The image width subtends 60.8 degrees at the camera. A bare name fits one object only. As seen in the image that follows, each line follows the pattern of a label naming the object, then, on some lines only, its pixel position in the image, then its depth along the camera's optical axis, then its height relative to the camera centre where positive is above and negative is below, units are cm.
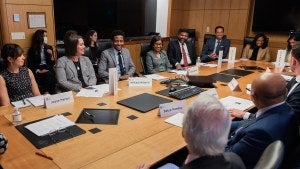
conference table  129 -64
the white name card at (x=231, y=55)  416 -31
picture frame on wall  440 +17
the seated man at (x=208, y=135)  95 -37
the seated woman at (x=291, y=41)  439 -5
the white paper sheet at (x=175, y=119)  179 -60
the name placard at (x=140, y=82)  267 -51
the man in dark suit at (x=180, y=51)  454 -30
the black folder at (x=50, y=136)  146 -63
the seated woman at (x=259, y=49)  495 -24
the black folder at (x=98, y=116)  178 -60
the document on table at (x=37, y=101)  204 -58
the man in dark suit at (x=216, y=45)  501 -20
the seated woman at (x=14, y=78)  228 -46
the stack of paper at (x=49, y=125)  159 -61
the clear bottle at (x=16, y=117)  171 -58
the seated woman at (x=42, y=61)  424 -53
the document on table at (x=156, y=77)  304 -51
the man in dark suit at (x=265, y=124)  131 -46
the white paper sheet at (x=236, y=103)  218 -58
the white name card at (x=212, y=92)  226 -49
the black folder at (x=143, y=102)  205 -57
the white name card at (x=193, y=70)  327 -46
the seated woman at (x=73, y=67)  269 -39
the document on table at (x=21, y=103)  203 -59
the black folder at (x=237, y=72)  344 -49
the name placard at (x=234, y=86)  264 -51
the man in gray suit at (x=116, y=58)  351 -36
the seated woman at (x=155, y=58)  376 -36
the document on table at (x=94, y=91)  234 -55
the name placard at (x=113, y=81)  230 -44
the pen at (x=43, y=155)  131 -64
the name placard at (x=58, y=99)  198 -54
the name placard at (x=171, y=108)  188 -55
